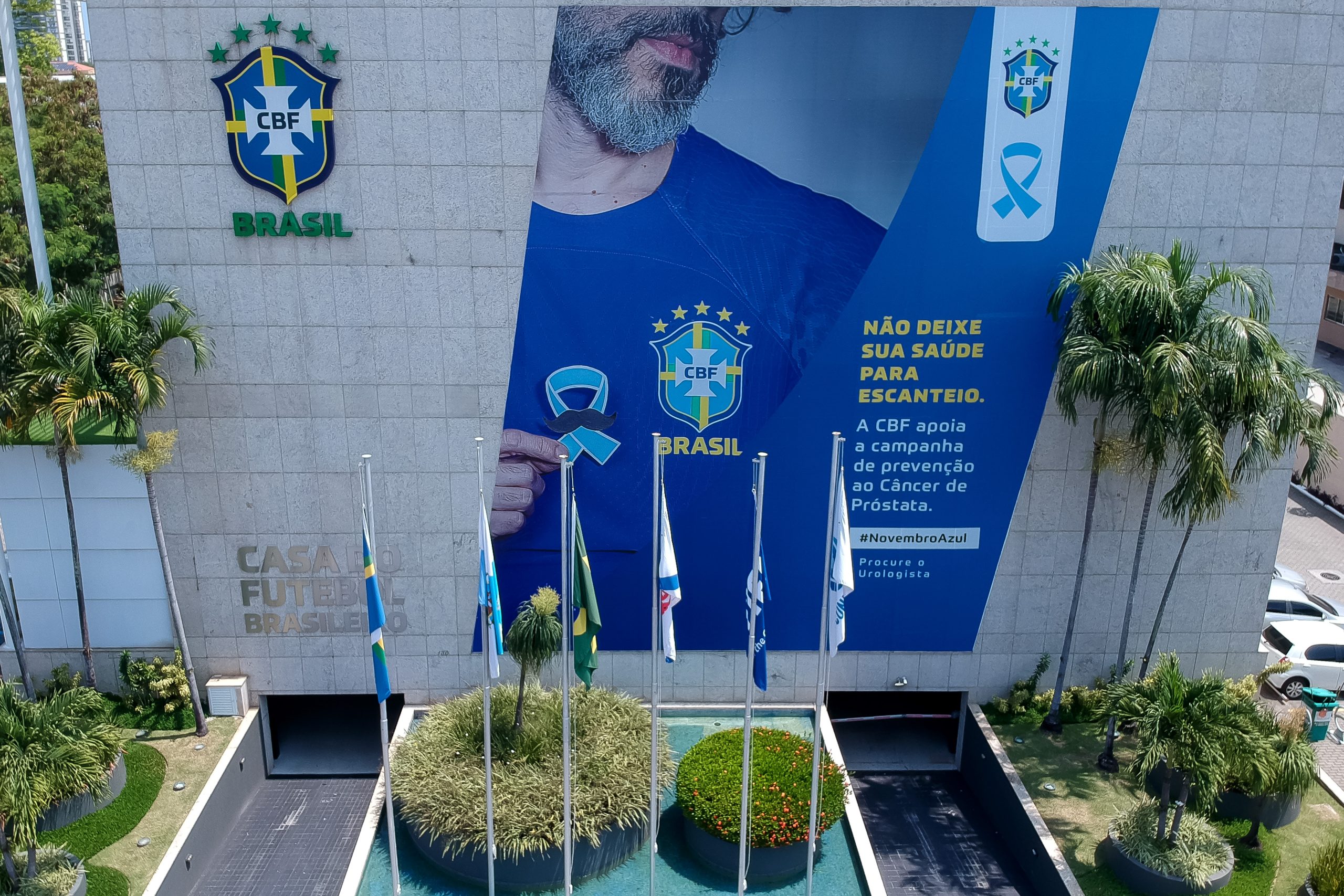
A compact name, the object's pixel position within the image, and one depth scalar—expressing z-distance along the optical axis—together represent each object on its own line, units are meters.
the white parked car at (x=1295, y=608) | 22.12
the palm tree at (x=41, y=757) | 12.20
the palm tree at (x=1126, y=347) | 14.71
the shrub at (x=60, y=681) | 17.55
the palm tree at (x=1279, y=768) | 14.04
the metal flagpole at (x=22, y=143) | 16.58
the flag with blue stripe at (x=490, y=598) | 12.42
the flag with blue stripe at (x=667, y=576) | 12.70
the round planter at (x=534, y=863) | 14.06
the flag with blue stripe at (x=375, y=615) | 12.27
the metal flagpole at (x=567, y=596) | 12.38
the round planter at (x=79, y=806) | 15.05
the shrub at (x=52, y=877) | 13.12
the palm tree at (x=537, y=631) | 14.64
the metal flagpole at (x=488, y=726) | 12.70
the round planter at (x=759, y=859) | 14.26
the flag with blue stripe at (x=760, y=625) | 13.03
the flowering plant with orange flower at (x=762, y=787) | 14.19
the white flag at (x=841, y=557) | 12.71
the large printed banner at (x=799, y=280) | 15.28
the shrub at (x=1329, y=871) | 13.27
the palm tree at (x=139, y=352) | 15.05
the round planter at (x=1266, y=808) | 15.44
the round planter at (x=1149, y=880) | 13.95
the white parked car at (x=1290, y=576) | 23.80
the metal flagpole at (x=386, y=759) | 12.50
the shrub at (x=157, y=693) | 17.52
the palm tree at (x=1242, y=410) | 14.82
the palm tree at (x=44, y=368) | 14.89
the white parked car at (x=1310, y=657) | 19.70
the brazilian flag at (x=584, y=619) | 12.73
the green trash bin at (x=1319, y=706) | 18.05
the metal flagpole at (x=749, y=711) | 12.51
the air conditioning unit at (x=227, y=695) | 17.70
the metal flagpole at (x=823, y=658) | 12.80
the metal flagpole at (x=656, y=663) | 12.79
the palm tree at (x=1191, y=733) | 13.42
